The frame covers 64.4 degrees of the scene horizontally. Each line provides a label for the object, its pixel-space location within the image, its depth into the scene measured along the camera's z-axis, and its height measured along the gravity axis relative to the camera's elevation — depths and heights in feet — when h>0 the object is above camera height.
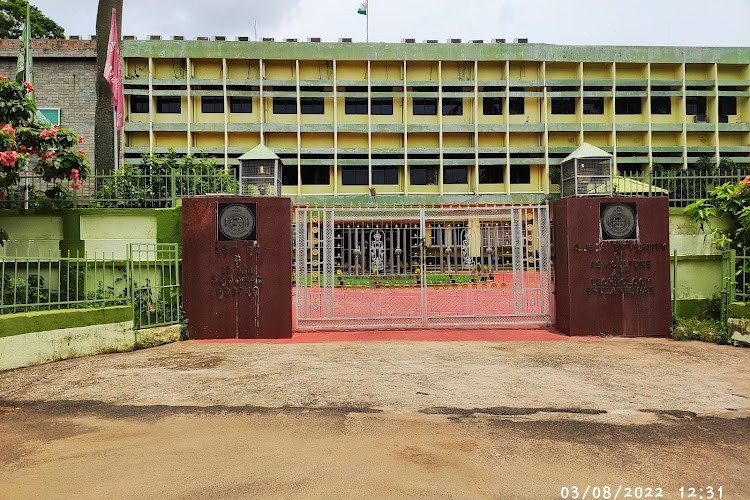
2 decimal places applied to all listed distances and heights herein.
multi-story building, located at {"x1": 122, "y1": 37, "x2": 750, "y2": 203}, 100.37 +25.78
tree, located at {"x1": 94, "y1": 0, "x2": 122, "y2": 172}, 40.16 +10.65
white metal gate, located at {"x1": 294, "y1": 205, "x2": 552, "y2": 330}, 32.91 -0.49
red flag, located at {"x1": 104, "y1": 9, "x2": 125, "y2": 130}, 38.60 +12.46
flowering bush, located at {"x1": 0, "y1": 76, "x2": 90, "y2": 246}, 28.58 +5.73
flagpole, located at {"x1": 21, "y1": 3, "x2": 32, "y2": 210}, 39.19 +13.44
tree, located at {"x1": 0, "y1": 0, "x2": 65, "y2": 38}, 94.02 +39.49
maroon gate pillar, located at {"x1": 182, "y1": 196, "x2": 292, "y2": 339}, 30.66 -0.52
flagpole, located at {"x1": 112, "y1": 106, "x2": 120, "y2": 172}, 39.65 +9.21
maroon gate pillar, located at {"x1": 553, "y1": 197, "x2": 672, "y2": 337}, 31.17 -0.64
